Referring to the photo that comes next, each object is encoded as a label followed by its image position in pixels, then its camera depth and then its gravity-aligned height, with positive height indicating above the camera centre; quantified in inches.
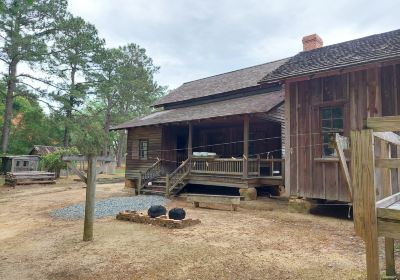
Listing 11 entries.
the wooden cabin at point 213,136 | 585.3 +65.6
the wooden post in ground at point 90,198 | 308.1 -44.9
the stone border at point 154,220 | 353.3 -80.1
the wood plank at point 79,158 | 345.3 +0.1
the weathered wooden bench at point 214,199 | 469.2 -67.0
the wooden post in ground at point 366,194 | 108.6 -12.1
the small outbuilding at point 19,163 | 1069.8 -23.7
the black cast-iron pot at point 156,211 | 383.3 -71.0
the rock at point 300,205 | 428.8 -66.3
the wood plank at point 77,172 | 330.0 -16.7
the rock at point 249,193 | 547.8 -62.6
